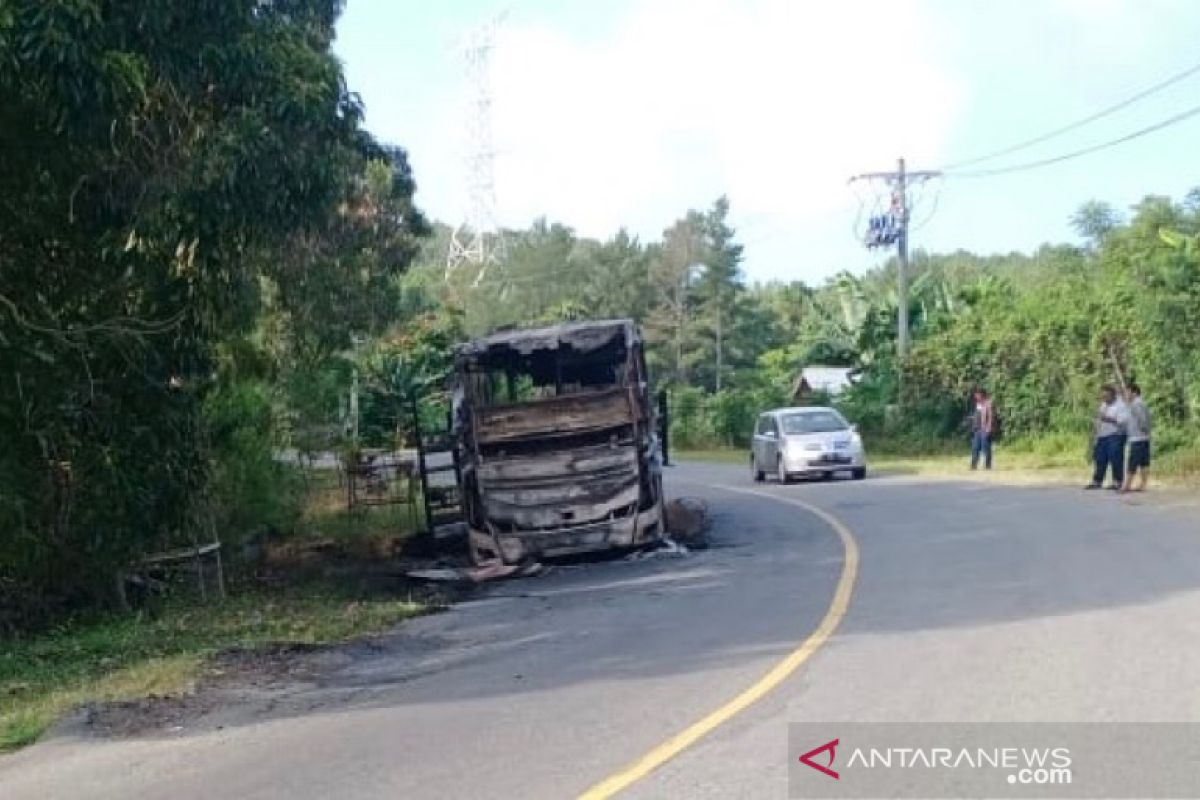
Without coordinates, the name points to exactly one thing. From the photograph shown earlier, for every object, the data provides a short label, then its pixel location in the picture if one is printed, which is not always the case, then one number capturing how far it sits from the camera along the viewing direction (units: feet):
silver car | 94.53
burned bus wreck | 52.70
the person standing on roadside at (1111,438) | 72.33
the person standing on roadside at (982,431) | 96.68
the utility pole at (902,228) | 133.49
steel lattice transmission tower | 280.31
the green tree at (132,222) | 31.86
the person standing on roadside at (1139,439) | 70.54
